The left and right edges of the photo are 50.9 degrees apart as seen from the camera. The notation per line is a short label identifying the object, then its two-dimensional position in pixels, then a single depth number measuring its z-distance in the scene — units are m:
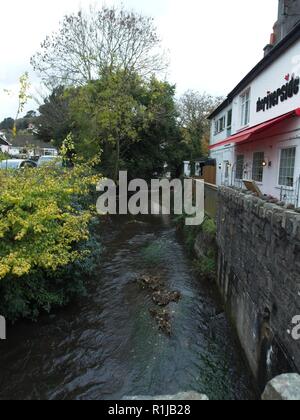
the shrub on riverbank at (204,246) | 11.02
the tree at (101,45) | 20.39
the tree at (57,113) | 24.61
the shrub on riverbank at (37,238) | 6.18
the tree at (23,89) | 7.15
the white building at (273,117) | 10.68
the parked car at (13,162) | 18.57
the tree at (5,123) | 68.00
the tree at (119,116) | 20.66
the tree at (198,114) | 38.97
